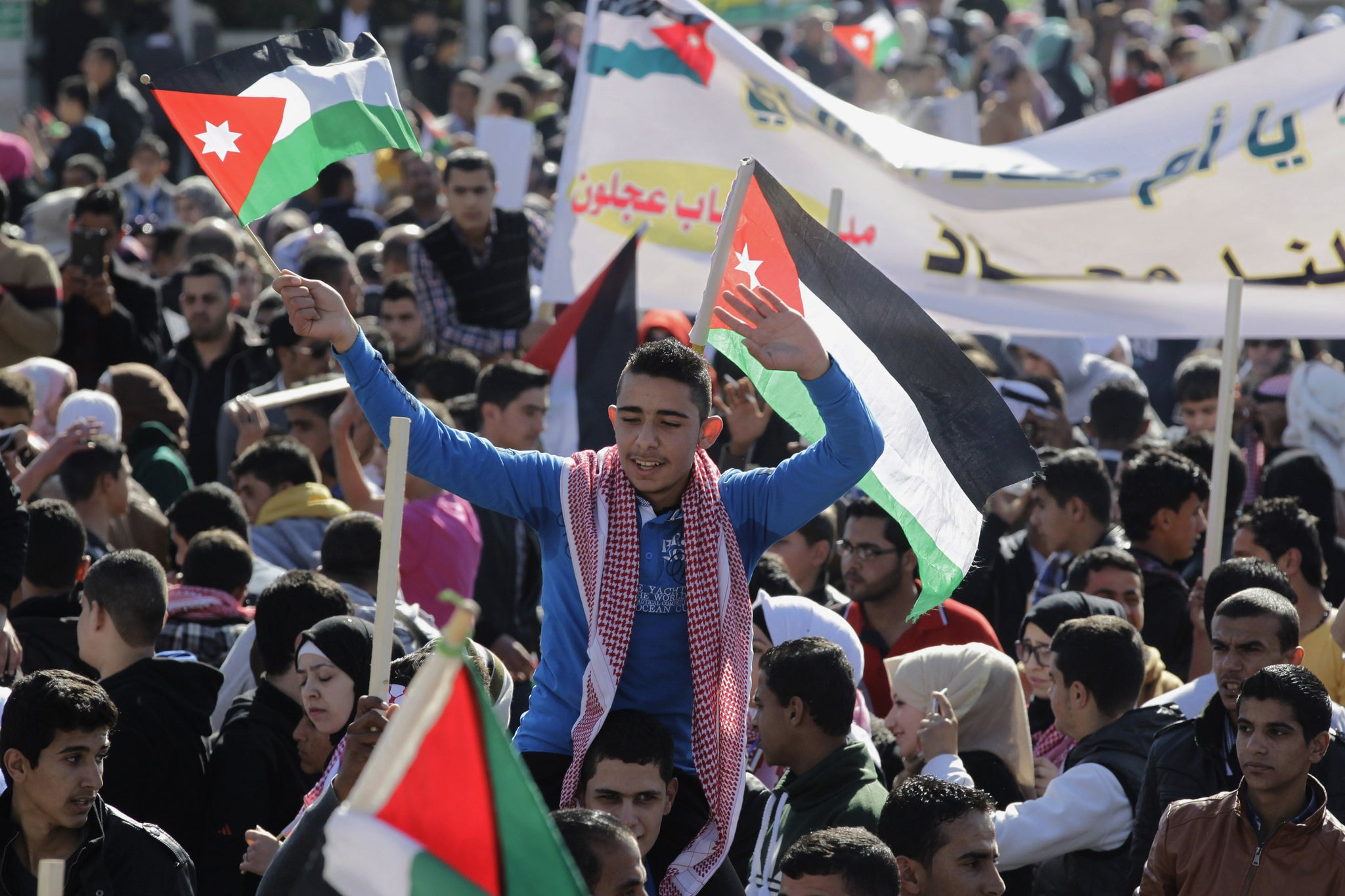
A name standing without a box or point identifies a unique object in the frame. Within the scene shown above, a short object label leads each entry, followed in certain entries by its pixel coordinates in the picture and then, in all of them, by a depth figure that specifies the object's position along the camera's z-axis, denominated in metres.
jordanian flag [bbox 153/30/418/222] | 9.81
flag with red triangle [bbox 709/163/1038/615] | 9.88
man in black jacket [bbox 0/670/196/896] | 8.84
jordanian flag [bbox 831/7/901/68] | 38.75
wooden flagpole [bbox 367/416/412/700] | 7.43
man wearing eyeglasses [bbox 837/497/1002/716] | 13.09
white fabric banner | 15.59
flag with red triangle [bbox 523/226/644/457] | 16.09
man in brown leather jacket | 8.68
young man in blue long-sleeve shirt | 8.24
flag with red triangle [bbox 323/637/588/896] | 5.08
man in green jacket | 9.81
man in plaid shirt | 20.23
